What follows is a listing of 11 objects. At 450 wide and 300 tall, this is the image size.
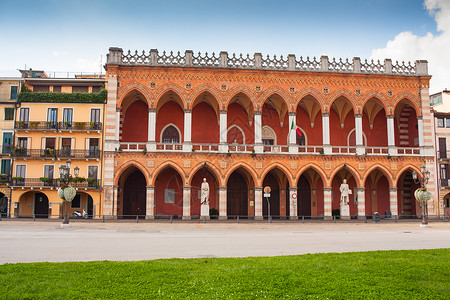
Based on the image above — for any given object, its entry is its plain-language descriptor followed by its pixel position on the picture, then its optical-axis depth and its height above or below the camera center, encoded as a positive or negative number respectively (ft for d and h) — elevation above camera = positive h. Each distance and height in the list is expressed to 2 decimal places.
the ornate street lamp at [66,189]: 84.93 +0.71
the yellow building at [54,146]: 108.88 +12.38
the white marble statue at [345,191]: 111.04 +0.45
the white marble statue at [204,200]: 105.19 -1.88
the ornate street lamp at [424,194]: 93.53 -0.29
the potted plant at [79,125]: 110.32 +17.82
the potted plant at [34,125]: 110.34 +17.83
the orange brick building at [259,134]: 108.58 +16.99
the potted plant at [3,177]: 111.75 +4.13
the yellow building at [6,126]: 112.88 +18.34
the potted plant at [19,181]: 108.27 +2.99
